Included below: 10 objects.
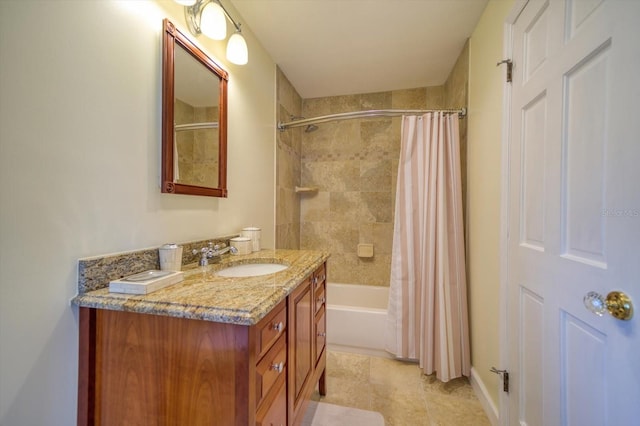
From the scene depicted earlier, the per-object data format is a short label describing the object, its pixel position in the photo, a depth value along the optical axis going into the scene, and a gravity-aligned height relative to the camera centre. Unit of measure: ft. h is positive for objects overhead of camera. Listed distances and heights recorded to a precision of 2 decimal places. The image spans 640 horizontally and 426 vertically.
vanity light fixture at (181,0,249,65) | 3.89 +2.99
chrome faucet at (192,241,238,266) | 4.02 -0.70
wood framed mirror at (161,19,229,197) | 3.57 +1.48
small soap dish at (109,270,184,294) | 2.58 -0.78
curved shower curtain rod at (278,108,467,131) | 6.27 +2.54
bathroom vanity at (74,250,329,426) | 2.31 -1.42
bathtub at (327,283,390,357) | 6.76 -3.21
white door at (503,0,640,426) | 2.12 +0.06
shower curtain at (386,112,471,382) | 5.86 -1.03
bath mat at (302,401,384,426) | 4.65 -3.89
